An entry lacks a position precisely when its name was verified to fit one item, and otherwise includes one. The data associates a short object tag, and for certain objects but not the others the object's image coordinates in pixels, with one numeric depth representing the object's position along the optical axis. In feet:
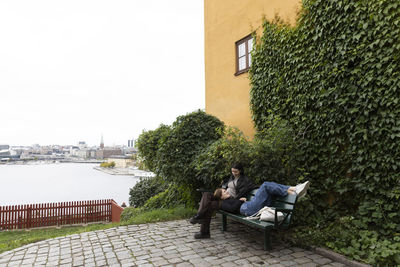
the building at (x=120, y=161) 210.38
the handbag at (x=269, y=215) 12.57
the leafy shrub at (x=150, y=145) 26.63
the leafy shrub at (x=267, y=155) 16.99
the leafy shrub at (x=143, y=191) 45.40
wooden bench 12.07
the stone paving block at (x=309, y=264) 11.09
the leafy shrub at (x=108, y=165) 245.47
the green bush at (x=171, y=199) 25.14
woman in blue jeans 13.42
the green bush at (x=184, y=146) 22.41
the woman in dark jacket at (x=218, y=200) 14.92
